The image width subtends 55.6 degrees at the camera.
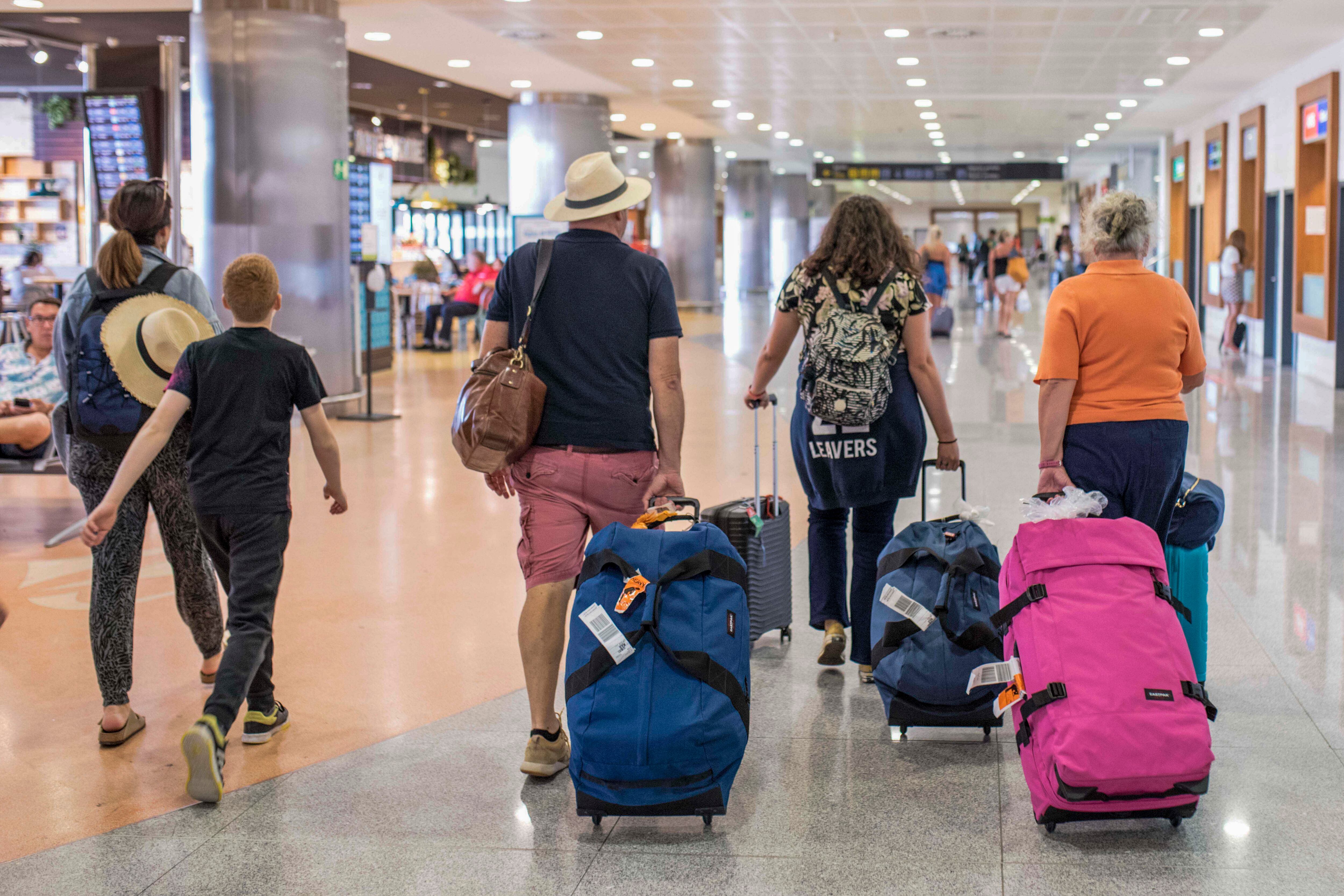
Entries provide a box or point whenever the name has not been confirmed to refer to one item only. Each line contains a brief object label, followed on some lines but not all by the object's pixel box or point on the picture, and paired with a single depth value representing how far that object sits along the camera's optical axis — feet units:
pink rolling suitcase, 8.40
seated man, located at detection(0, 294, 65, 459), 19.79
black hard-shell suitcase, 13.14
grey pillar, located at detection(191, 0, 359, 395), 32.19
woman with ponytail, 11.30
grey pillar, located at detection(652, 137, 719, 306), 89.30
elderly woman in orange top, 10.29
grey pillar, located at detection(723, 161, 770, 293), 113.50
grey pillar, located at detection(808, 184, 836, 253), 154.81
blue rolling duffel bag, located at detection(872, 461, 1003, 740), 10.39
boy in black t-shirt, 10.25
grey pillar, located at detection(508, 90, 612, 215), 60.95
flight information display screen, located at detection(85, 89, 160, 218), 42.47
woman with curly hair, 11.56
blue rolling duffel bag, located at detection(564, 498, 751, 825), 8.60
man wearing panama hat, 10.00
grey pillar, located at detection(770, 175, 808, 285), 132.67
